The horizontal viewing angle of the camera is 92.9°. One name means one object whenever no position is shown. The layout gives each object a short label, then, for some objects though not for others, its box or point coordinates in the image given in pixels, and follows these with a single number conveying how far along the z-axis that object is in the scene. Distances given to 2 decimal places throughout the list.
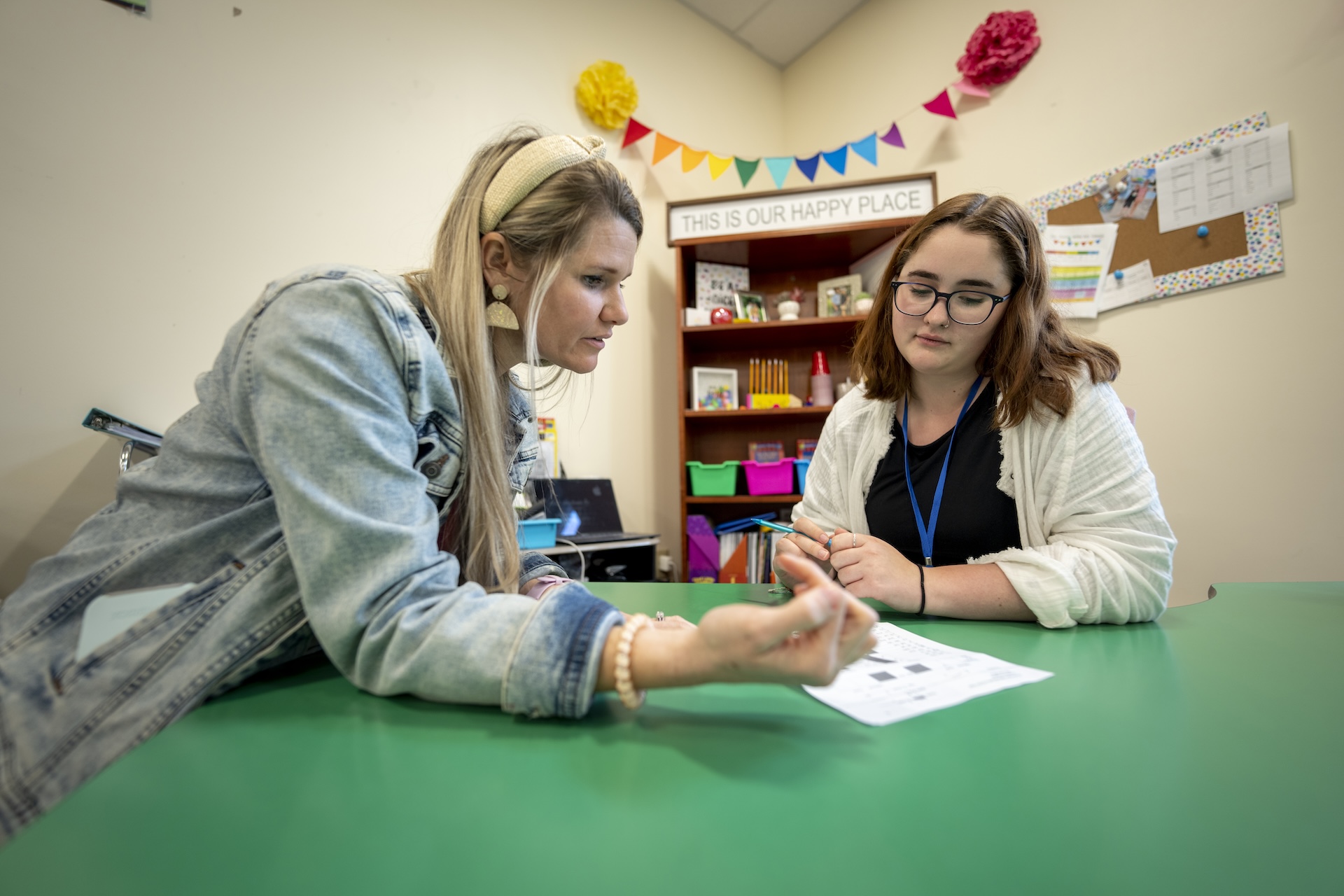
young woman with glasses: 0.89
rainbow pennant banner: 2.84
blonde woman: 0.48
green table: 0.33
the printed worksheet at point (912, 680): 0.54
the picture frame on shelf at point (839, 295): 2.73
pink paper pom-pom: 2.39
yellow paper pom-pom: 2.71
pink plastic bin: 2.60
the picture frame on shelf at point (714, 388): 2.77
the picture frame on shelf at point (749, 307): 2.74
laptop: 2.24
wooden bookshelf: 2.62
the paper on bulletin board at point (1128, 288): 2.04
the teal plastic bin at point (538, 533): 1.90
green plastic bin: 2.62
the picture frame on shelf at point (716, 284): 2.83
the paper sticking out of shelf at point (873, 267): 2.66
